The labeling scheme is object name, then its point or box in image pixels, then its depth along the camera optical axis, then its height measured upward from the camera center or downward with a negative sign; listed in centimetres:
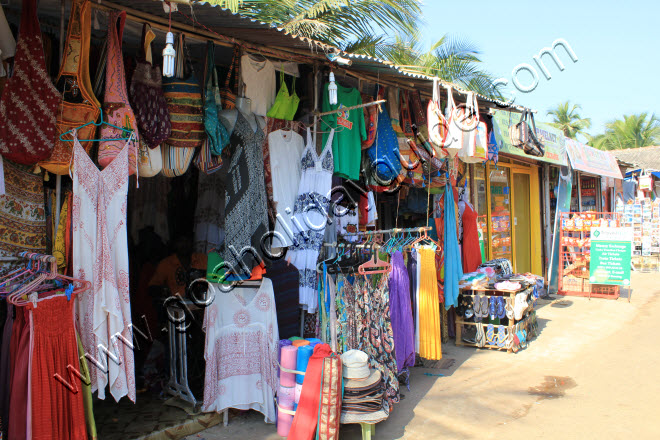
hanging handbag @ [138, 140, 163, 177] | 334 +48
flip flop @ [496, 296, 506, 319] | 631 -114
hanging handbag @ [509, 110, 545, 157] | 664 +116
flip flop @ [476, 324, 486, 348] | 648 -155
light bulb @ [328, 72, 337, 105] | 414 +114
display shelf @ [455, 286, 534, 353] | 635 -134
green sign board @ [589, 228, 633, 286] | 915 -72
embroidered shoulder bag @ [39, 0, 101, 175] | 297 +86
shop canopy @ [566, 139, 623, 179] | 1108 +145
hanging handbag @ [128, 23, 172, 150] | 328 +88
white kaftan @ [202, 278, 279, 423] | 399 -103
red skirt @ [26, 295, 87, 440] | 268 -82
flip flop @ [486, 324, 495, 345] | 646 -153
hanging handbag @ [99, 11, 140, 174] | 310 +83
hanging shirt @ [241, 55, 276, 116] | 405 +123
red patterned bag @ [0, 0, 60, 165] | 279 +75
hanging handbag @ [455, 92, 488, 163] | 530 +101
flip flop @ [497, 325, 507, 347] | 639 -153
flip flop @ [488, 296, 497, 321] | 633 -114
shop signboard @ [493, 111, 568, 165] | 816 +157
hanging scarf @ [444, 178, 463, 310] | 592 -43
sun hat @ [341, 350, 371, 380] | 376 -112
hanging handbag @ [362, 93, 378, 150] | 500 +104
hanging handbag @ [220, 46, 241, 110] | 385 +112
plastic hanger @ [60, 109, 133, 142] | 297 +62
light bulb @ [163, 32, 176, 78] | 277 +98
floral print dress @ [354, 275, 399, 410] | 430 -94
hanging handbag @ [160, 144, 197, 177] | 351 +51
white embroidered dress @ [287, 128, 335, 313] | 431 +9
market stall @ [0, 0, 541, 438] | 296 +11
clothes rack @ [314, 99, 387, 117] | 439 +104
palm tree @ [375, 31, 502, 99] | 1065 +349
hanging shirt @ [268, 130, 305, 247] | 428 +44
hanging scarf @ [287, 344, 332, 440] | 357 -135
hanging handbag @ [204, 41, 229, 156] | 358 +85
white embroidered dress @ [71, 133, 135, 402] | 296 -30
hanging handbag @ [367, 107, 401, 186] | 516 +75
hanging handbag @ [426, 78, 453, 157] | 505 +108
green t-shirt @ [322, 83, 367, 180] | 461 +90
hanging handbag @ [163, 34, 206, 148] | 346 +88
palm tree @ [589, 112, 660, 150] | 3206 +559
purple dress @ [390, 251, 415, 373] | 479 -89
